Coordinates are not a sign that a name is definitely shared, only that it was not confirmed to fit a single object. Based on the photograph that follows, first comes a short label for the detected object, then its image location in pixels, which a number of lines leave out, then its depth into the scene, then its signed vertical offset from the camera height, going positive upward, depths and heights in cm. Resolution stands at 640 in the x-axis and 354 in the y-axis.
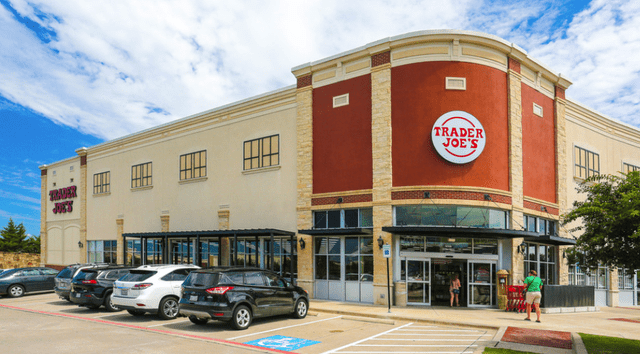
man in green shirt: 1644 -260
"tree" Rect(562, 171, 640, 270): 1082 -29
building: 2072 +181
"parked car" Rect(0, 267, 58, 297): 2433 -341
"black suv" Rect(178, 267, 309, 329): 1369 -238
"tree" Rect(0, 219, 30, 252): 6944 -378
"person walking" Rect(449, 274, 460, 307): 2034 -313
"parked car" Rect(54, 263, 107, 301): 2034 -280
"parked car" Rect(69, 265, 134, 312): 1777 -268
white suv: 1546 -247
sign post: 1766 -140
